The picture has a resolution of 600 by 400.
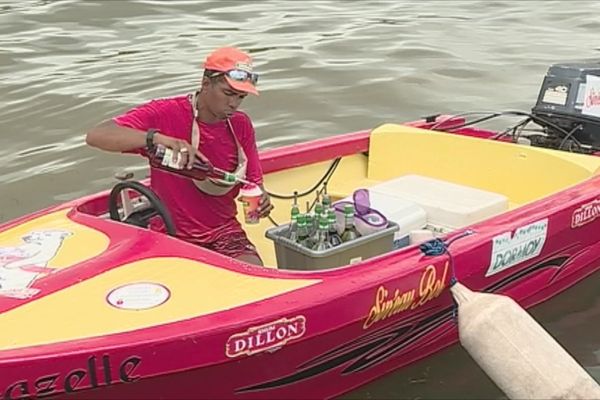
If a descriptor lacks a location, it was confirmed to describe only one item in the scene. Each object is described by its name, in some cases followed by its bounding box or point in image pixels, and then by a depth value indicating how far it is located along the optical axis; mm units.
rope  4660
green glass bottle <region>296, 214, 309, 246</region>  4766
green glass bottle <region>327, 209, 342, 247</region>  4785
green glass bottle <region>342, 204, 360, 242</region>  4859
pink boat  3912
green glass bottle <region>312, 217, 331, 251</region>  4734
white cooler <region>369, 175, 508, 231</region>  5492
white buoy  3947
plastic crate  4633
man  4652
